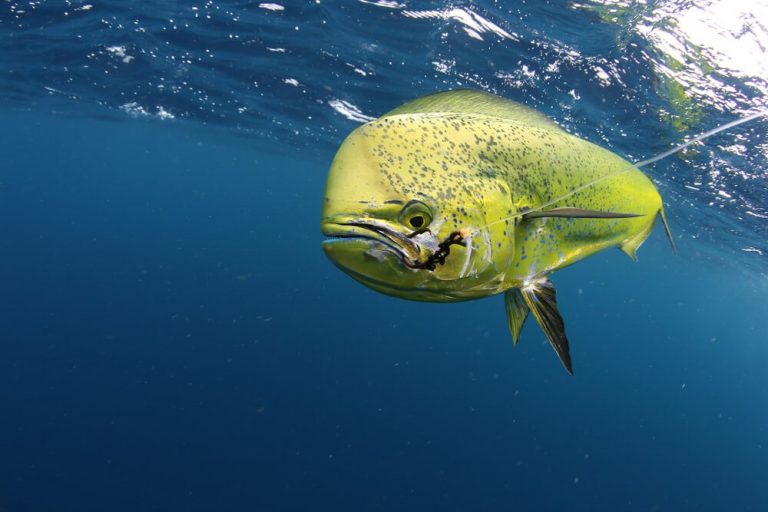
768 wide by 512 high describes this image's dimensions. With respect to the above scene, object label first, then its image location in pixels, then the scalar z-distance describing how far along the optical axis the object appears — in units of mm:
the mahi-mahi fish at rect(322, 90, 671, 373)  1679
